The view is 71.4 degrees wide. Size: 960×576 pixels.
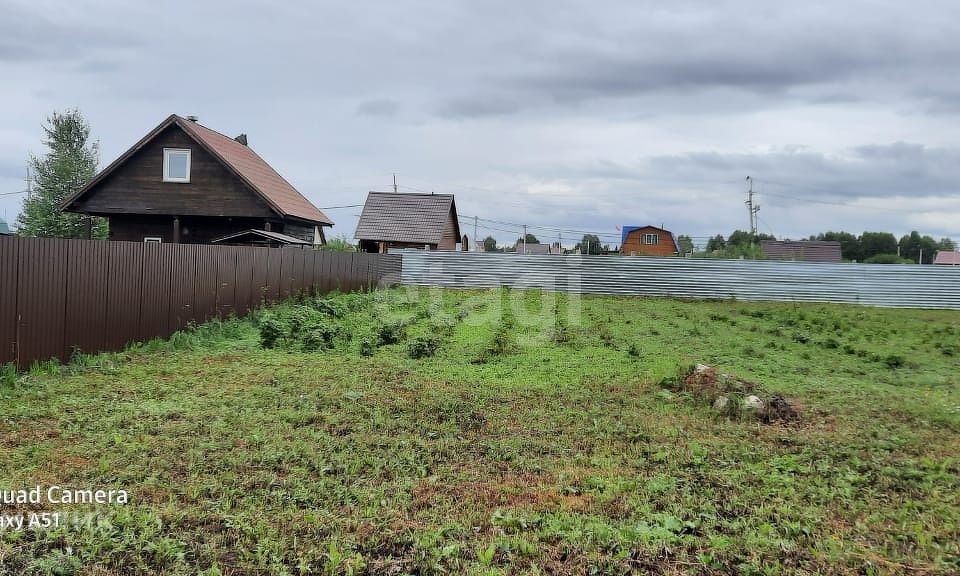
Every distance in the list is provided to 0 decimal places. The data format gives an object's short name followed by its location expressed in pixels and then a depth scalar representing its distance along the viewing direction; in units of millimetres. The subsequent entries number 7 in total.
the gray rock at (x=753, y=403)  6426
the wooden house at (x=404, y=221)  28469
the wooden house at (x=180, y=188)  19578
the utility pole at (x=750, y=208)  45275
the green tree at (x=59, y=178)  32938
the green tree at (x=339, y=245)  27234
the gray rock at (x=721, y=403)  6590
